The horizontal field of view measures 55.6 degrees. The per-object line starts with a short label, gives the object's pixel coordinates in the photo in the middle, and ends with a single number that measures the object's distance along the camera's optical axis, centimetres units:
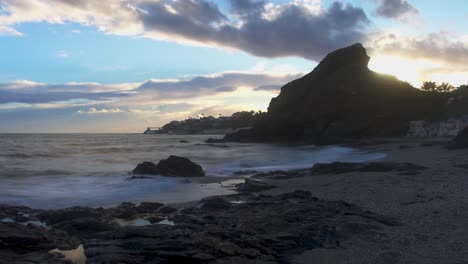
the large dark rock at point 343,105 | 4897
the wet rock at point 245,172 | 1920
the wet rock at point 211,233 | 534
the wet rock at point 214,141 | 5622
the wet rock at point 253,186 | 1243
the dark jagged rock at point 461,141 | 2124
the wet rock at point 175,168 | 1766
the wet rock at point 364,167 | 1440
